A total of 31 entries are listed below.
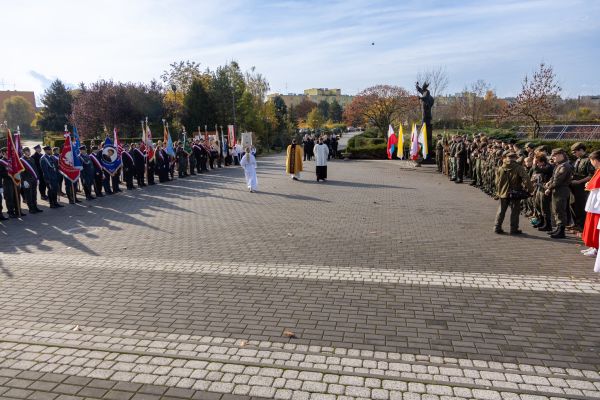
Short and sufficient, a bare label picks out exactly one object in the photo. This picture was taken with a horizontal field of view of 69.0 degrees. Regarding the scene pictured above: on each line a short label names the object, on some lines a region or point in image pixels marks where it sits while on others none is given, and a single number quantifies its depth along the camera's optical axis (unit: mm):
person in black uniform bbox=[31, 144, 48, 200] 14328
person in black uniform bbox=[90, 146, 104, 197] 15617
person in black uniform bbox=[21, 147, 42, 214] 12742
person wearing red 7063
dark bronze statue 24016
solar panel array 27891
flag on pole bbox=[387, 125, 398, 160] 25995
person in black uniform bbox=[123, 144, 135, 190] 17406
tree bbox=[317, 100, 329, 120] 110125
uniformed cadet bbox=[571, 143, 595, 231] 9320
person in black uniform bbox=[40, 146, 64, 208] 13541
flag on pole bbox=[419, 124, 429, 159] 23264
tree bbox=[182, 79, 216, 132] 37531
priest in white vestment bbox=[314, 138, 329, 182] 18312
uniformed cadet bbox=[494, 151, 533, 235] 9336
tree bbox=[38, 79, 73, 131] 53906
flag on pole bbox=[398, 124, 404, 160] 24445
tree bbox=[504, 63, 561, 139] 28453
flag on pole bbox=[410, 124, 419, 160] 23469
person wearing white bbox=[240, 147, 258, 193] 15930
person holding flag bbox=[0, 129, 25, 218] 12117
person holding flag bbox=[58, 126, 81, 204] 14461
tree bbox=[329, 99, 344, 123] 105438
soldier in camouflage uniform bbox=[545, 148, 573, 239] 9070
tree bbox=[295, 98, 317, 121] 97950
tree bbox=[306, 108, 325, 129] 77250
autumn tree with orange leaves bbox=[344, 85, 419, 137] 43312
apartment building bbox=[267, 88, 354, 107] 142475
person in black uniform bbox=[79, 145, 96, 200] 15164
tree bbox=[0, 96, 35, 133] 81750
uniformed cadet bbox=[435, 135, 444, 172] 21912
